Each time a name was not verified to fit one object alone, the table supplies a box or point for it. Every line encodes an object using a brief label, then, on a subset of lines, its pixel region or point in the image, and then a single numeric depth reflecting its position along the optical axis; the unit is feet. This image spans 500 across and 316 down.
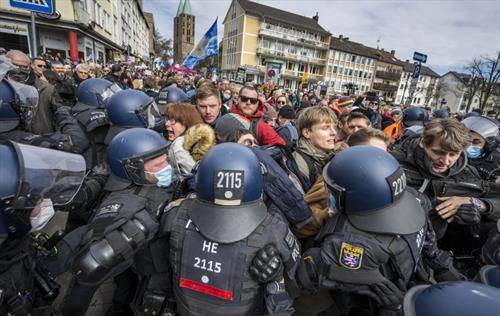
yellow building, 164.25
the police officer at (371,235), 5.29
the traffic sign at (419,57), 30.17
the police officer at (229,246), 4.92
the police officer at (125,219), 5.06
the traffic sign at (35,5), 13.21
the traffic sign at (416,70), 31.28
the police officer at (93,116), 11.09
